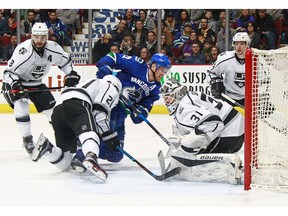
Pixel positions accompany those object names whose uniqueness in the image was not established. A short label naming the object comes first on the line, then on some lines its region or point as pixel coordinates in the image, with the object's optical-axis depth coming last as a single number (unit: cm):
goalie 655
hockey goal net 632
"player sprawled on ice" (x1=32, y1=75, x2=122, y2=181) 668
